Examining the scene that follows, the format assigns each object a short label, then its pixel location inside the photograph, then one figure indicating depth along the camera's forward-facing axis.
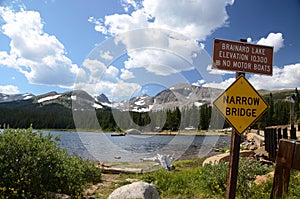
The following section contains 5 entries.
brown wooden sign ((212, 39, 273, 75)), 4.99
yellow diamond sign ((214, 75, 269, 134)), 4.90
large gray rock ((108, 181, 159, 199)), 6.86
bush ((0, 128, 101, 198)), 5.94
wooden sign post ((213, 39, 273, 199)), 4.92
